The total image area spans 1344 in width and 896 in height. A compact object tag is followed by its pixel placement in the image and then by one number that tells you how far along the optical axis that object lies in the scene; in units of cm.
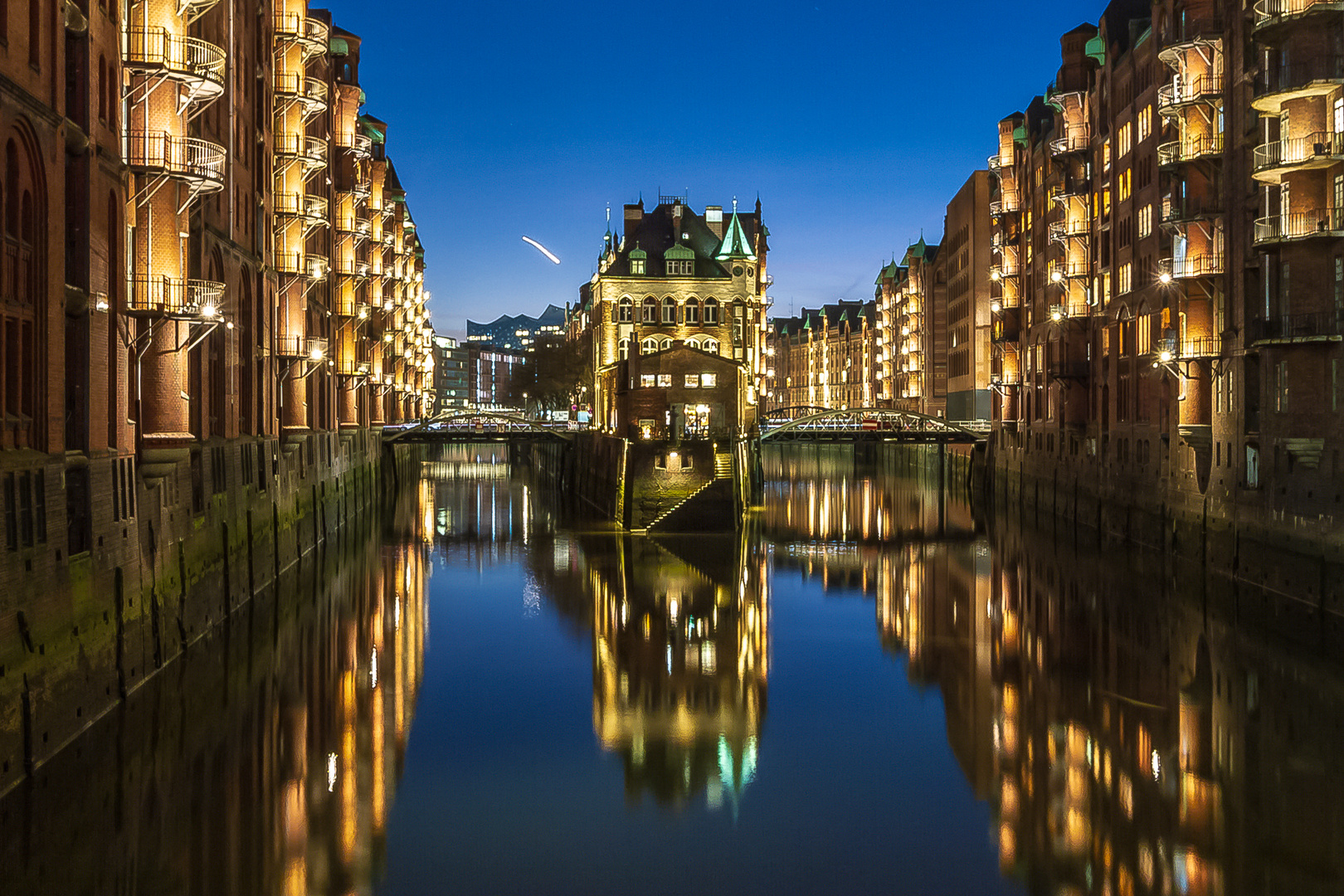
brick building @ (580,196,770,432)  8881
